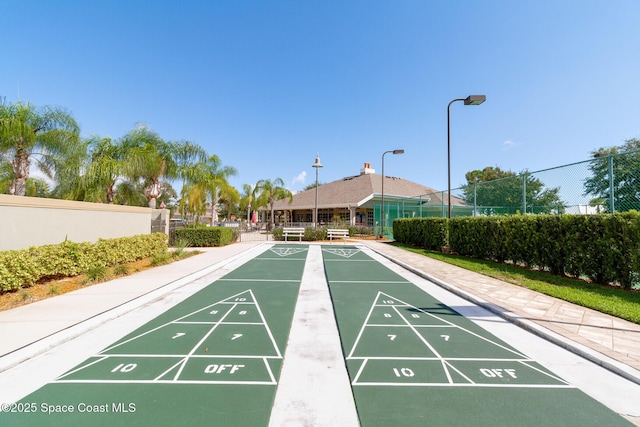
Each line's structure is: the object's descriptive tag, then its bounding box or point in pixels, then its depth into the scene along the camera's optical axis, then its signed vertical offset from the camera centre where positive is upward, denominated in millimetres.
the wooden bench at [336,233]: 22789 -1068
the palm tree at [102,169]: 13852 +2517
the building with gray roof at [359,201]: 27578 +2333
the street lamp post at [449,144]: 13031 +4007
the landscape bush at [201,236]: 17422 -1099
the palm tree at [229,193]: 24625 +2528
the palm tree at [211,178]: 20844 +3367
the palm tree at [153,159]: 14867 +3626
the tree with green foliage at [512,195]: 10047 +1234
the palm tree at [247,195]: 34588 +3226
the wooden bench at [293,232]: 22344 -1003
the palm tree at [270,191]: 32562 +3510
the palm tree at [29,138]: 10070 +3135
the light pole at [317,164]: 22273 +4647
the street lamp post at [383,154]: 21328 +5455
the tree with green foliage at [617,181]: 7309 +1202
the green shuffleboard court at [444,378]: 2465 -1769
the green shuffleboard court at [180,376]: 2449 -1778
